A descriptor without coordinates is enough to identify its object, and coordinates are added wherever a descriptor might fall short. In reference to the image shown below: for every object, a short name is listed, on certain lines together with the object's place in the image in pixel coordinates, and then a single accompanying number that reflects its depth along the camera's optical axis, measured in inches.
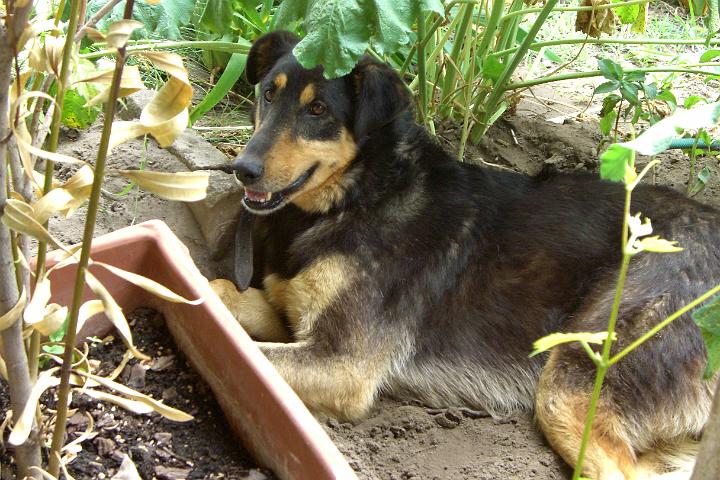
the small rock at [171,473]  59.7
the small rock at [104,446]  60.0
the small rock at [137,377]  62.8
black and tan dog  72.4
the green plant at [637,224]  43.0
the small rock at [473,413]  74.3
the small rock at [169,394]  62.8
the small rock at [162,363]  63.8
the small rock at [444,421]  73.0
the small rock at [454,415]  73.7
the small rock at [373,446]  71.0
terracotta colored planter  59.5
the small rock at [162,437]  61.0
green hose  85.6
